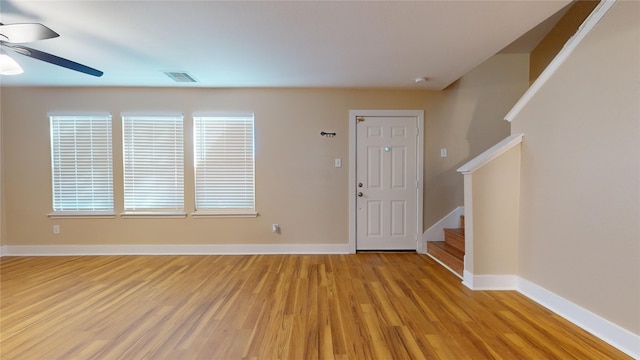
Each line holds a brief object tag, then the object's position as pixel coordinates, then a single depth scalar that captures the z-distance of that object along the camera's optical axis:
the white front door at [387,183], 3.81
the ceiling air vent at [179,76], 3.13
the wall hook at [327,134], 3.79
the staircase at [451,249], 2.97
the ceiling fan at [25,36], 1.75
